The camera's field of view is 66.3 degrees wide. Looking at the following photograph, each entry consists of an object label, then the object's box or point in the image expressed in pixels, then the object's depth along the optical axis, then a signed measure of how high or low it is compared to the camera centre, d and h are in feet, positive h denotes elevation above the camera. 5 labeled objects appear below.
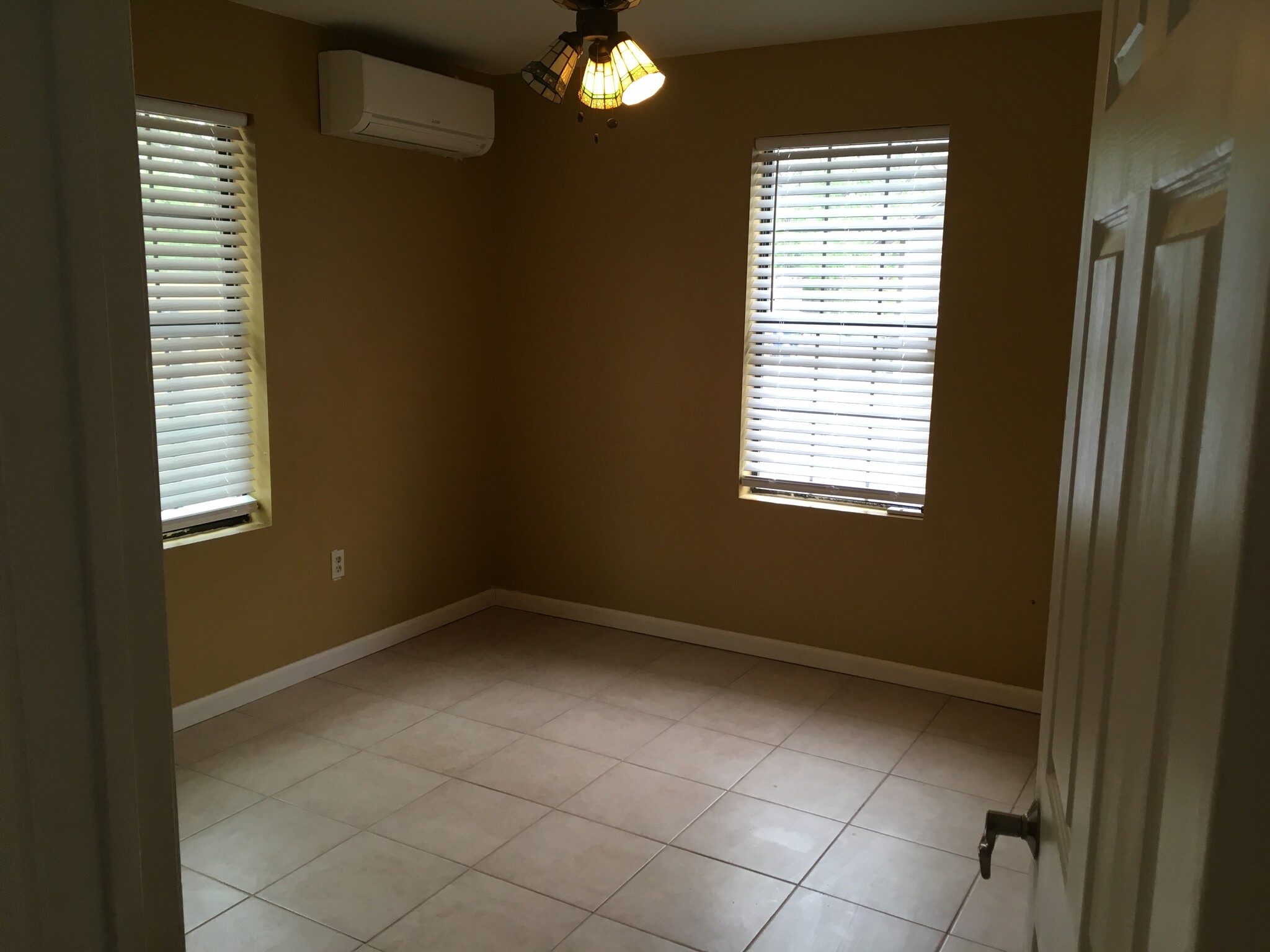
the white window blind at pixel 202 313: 10.63 +0.27
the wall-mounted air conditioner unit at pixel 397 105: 11.77 +2.97
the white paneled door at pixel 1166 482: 1.33 -0.22
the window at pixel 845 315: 12.23 +0.45
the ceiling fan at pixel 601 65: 7.55 +2.21
